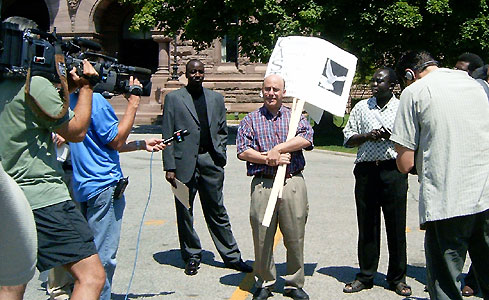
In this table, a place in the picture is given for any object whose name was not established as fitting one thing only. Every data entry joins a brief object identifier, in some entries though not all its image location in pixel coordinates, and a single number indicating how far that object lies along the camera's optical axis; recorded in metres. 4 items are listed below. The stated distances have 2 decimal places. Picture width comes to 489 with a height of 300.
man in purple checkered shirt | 5.83
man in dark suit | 6.84
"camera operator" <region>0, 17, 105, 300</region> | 3.76
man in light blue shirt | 4.91
